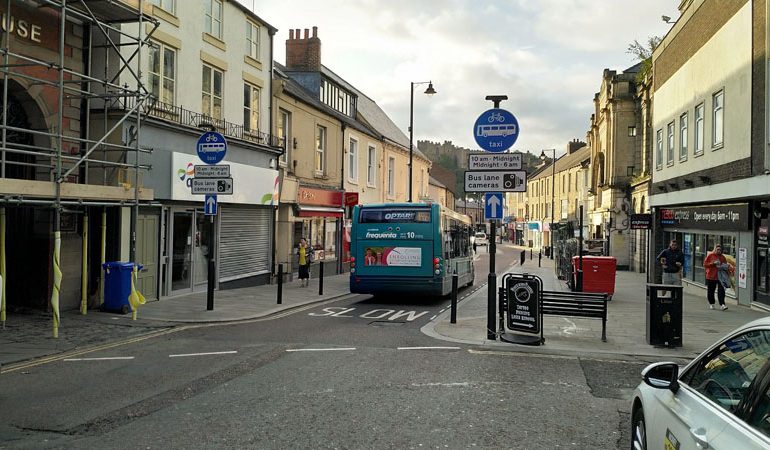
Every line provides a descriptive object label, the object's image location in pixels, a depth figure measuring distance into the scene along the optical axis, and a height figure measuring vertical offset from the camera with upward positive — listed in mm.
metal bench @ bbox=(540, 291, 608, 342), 10062 -1314
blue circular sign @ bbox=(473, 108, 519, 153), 10133 +1748
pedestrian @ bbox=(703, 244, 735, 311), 15284 -1121
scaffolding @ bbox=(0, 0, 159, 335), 10008 +2607
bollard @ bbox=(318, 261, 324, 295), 17484 -1705
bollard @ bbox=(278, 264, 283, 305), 14781 -1530
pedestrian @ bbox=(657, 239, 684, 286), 15195 -831
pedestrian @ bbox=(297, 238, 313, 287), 19750 -1286
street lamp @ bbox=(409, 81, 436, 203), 30703 +6138
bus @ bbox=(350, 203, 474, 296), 15422 -576
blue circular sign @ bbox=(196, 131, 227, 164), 12977 +1757
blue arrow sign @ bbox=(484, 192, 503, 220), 10359 +434
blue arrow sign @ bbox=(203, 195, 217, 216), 13102 +460
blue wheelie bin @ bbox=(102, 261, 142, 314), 12094 -1319
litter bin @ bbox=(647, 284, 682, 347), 9562 -1395
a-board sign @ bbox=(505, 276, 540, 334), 9703 -1262
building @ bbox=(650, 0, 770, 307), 14828 +2806
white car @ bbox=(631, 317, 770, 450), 2637 -891
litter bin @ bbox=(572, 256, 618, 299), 18072 -1387
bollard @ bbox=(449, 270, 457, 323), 11523 -1443
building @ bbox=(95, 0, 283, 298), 14125 +2451
